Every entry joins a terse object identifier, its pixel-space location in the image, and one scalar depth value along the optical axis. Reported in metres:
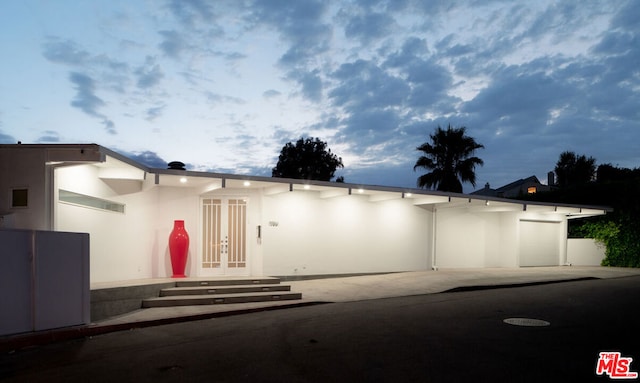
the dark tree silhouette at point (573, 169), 55.99
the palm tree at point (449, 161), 29.48
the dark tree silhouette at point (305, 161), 45.06
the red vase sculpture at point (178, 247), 12.74
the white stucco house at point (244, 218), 9.20
